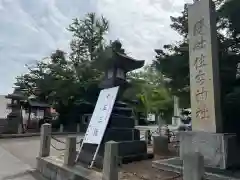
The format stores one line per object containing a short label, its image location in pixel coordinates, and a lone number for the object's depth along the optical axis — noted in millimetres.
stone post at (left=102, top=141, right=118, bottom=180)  3705
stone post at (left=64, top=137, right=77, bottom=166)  5195
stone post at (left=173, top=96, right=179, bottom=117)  17991
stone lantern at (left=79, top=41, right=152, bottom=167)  5726
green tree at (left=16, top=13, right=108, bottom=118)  17980
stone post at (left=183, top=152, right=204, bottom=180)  2478
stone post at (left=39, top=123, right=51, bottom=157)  6443
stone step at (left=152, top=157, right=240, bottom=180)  3881
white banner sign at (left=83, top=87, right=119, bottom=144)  5403
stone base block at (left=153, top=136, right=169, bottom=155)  7163
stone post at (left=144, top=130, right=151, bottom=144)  9521
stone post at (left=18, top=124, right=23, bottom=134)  15461
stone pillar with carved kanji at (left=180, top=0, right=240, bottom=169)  4374
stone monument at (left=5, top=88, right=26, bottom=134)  15731
